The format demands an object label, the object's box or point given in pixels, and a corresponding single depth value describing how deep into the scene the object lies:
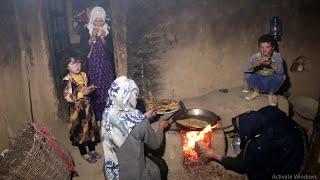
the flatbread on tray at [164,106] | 5.76
